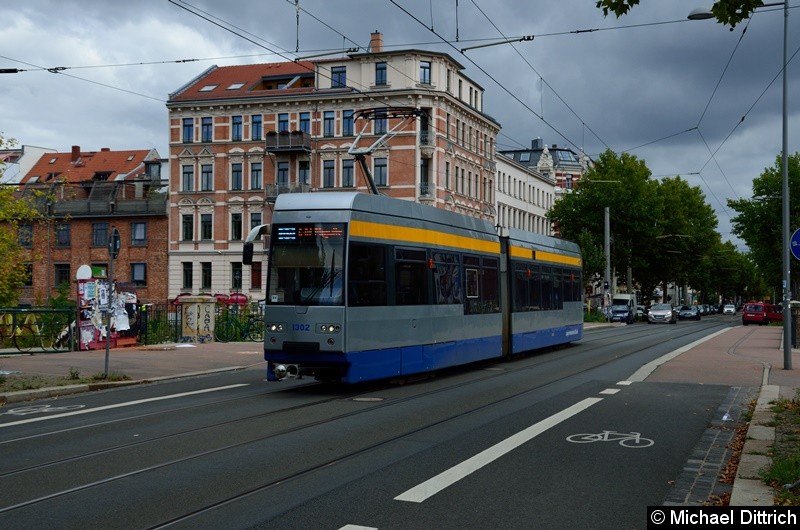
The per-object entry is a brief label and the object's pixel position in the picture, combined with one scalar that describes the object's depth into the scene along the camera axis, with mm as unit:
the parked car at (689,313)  87938
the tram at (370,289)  14430
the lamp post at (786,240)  20422
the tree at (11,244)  23188
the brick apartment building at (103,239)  64812
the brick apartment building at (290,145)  59062
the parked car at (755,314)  66062
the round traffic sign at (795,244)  17294
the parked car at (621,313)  67938
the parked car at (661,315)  65938
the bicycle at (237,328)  32000
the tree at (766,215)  71688
